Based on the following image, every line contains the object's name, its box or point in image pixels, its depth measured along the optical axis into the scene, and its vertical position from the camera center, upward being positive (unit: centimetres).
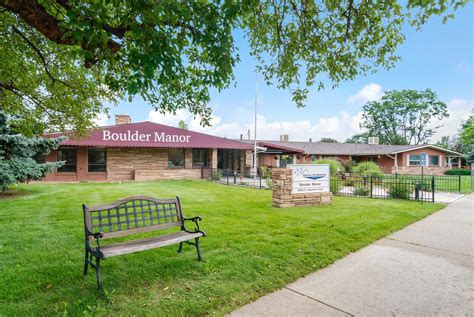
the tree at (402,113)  5278 +1040
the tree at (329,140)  6235 +544
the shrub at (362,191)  1236 -128
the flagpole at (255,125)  2283 +325
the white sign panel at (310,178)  903 -52
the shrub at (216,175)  2058 -103
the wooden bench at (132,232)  336 -104
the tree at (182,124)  4002 +559
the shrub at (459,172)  3134 -84
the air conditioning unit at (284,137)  3888 +372
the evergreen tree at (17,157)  1021 +9
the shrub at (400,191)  1129 -113
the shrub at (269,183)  1529 -120
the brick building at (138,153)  1856 +57
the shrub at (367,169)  1859 -39
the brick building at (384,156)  2859 +90
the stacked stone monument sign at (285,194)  877 -106
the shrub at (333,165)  2036 -14
